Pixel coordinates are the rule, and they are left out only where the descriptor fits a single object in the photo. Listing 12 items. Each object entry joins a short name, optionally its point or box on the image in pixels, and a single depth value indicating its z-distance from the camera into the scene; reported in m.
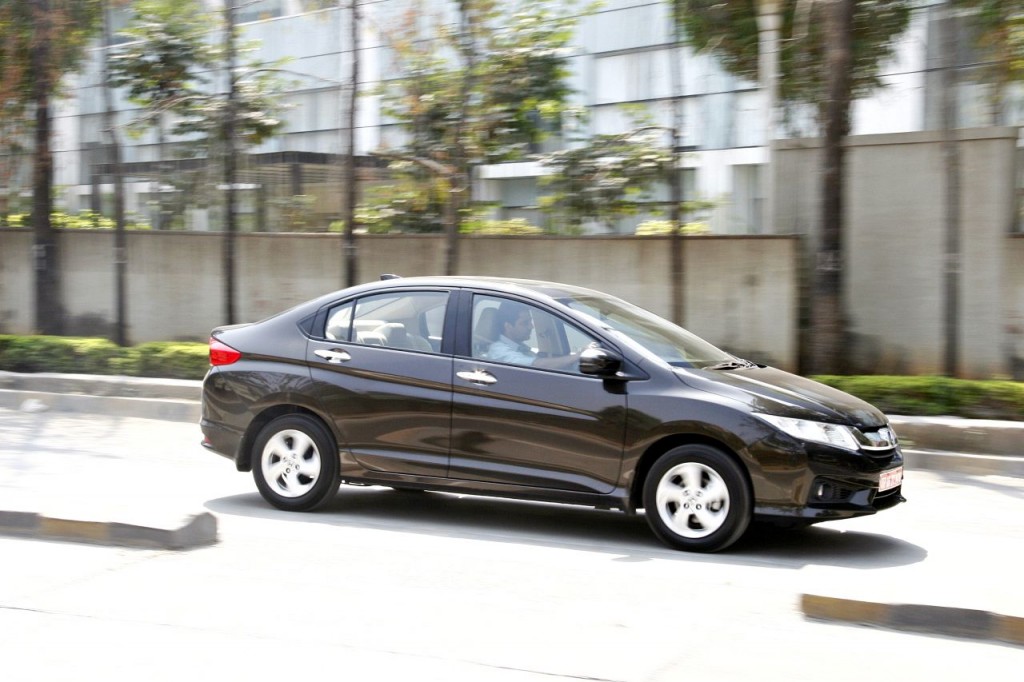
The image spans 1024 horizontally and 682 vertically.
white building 15.48
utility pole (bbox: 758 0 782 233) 15.39
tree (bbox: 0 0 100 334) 17.84
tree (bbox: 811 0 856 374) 12.64
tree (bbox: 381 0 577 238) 16.72
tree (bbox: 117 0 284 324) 19.20
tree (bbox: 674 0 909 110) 15.18
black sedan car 6.61
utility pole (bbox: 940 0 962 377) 12.64
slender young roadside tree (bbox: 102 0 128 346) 17.27
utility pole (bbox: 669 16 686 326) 14.69
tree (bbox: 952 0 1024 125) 13.92
